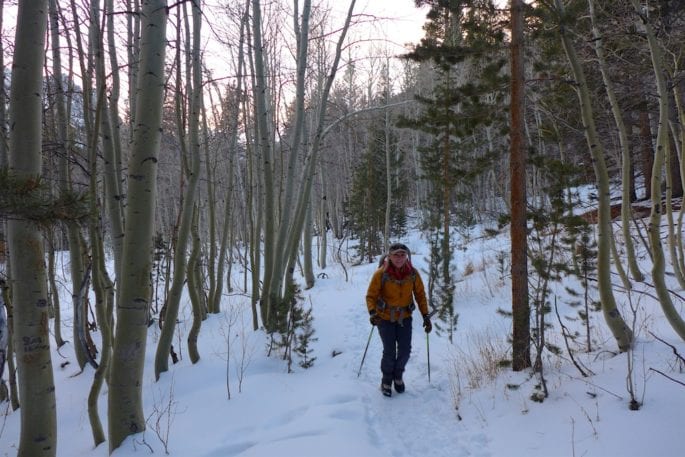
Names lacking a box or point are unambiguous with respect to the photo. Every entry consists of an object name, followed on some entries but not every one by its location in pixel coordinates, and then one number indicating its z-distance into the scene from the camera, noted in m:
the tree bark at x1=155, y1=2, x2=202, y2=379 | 5.53
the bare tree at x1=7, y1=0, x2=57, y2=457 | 2.45
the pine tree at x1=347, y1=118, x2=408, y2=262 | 20.23
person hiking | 4.74
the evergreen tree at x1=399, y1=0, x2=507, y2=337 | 4.85
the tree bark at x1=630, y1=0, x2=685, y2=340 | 4.12
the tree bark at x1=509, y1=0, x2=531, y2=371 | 4.59
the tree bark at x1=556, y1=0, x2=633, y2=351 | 4.31
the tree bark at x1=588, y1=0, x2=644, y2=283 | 5.02
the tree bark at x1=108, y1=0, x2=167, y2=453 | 3.14
